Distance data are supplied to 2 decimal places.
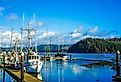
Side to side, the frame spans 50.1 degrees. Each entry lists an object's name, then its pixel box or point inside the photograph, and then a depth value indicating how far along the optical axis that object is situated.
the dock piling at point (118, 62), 22.04
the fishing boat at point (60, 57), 60.32
